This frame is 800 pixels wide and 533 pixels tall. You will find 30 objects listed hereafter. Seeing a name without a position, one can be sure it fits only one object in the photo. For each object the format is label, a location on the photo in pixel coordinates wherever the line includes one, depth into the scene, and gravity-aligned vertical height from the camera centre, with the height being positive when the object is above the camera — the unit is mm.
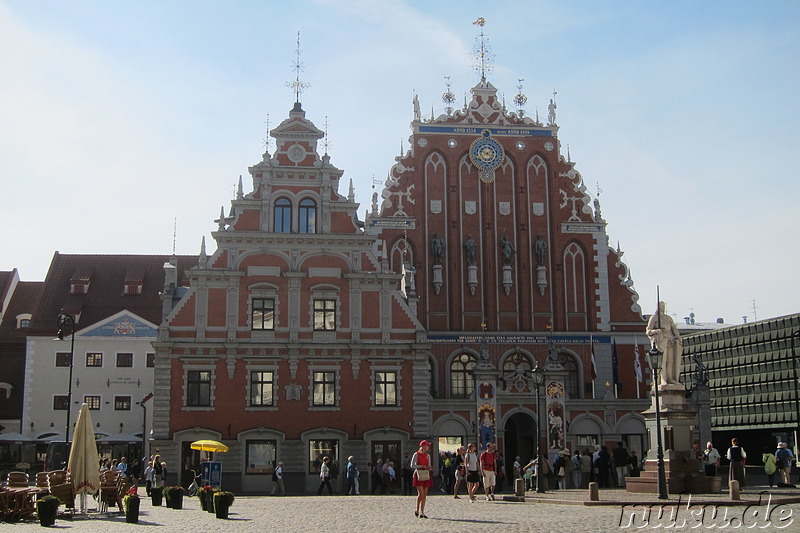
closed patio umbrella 24422 -912
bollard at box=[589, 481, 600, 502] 23594 -1701
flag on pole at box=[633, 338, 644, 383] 46184 +2678
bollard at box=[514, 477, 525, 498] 25673 -1686
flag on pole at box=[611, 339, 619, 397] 47125 +2790
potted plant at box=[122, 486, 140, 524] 21062 -1764
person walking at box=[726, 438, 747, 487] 27109 -1029
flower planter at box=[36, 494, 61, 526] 20516 -1767
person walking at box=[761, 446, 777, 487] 28281 -1242
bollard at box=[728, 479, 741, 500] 21734 -1500
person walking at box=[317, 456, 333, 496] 35344 -1812
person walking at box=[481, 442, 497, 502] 25484 -1237
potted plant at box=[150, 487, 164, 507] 27531 -1966
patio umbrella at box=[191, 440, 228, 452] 34344 -695
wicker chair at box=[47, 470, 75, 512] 23516 -1486
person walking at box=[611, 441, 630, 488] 32594 -1142
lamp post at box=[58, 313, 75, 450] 35362 +3947
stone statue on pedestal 26766 +2257
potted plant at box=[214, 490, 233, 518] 22156 -1749
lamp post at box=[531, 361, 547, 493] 29031 -1392
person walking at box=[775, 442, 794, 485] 28625 -1183
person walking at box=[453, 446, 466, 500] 28650 -1377
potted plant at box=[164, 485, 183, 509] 26062 -1896
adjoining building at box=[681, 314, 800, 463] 52875 +2432
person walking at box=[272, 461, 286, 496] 35656 -2137
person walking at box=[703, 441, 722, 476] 28734 -1135
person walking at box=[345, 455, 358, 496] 35219 -1853
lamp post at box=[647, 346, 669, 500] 22859 -720
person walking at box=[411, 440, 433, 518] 21016 -1126
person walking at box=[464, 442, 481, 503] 25344 -1224
